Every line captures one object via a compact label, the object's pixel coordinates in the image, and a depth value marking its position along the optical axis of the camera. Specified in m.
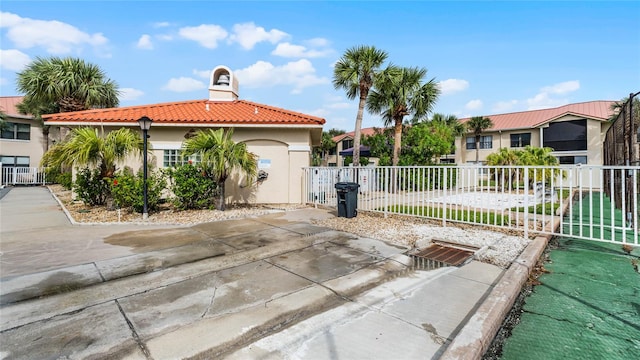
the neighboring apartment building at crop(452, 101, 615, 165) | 26.31
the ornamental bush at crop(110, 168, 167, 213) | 8.52
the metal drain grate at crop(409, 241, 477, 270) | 4.67
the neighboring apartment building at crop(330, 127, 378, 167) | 43.92
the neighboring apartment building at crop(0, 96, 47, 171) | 22.66
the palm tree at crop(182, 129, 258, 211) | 9.10
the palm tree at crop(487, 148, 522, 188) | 19.59
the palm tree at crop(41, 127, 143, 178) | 8.30
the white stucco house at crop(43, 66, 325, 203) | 10.98
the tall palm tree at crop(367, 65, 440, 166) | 17.28
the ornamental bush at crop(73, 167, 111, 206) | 9.52
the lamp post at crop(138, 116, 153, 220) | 8.26
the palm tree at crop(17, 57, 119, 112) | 14.50
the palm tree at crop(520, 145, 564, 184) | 18.70
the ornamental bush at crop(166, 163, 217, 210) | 9.02
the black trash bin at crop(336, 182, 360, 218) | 8.42
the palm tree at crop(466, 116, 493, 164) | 31.78
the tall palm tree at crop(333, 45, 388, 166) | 15.06
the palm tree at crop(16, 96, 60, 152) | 19.33
